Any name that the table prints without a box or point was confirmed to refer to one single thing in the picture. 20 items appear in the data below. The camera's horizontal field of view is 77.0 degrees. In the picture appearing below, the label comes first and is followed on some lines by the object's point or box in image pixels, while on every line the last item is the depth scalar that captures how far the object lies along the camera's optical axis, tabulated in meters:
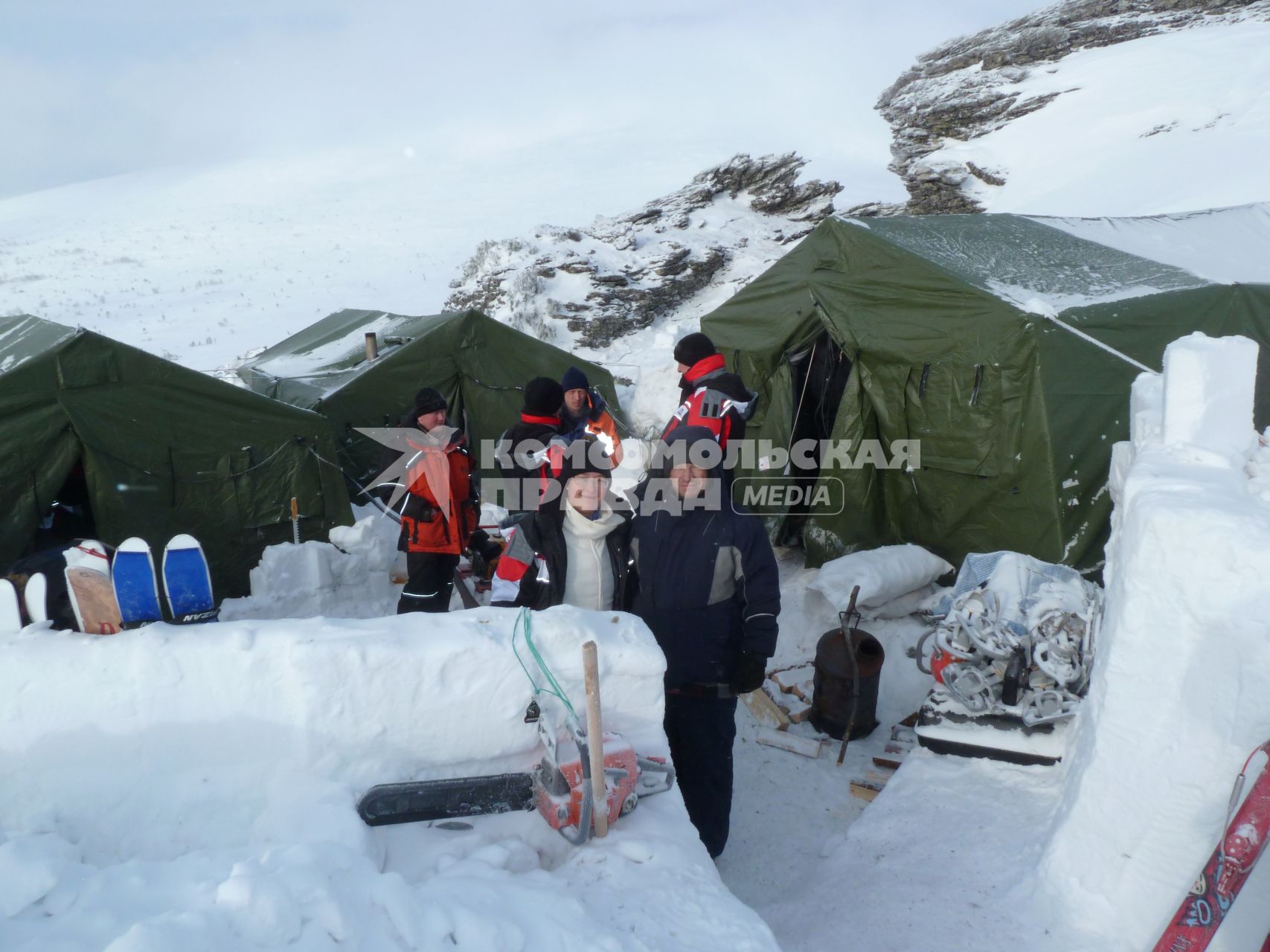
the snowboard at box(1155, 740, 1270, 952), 1.88
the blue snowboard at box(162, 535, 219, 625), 2.71
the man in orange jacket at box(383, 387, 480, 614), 4.77
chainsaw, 2.27
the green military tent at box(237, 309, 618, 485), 8.21
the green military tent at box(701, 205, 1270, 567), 5.34
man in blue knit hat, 5.82
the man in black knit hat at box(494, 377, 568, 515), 4.88
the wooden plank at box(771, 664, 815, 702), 5.16
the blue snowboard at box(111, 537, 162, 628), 2.45
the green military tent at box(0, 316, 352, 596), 5.20
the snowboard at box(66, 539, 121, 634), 2.37
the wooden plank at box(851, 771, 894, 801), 4.17
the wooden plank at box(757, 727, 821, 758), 4.56
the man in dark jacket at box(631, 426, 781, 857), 3.23
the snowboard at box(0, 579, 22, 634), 2.40
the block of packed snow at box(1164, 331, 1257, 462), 2.90
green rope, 2.47
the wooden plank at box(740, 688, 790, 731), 4.83
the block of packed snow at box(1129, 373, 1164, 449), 3.37
